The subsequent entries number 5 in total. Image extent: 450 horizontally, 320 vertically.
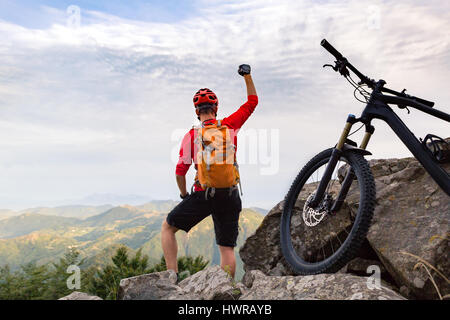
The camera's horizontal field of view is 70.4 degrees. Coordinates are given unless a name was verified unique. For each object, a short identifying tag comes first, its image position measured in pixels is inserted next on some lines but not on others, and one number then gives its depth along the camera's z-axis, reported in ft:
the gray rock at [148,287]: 16.49
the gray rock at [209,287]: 15.61
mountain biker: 19.71
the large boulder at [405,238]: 14.34
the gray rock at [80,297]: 15.88
